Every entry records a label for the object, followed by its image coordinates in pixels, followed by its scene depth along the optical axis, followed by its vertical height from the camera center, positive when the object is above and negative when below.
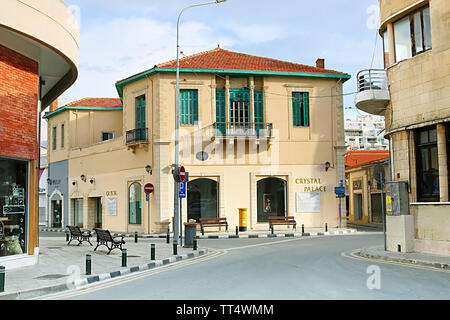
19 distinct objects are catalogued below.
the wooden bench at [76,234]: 21.22 -1.36
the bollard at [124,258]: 13.35 -1.49
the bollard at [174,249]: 16.60 -1.60
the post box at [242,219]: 28.53 -1.12
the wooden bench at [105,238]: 17.11 -1.26
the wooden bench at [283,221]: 28.62 -1.29
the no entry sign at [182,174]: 19.19 +0.96
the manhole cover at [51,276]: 11.35 -1.68
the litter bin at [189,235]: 19.44 -1.34
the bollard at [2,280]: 9.61 -1.45
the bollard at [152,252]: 14.88 -1.50
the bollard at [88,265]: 11.82 -1.48
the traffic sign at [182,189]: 19.42 +0.41
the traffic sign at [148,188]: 27.72 +0.66
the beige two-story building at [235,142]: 29.81 +3.36
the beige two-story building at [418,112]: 15.23 +2.63
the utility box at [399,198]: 16.38 -0.06
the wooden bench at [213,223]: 28.45 -1.29
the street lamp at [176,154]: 18.69 +1.87
